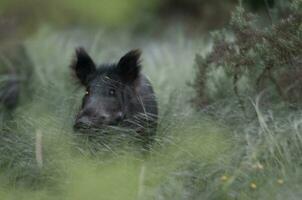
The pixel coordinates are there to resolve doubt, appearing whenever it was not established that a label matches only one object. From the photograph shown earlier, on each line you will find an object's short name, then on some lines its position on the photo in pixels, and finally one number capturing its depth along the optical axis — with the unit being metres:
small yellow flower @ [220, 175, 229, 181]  13.65
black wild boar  15.80
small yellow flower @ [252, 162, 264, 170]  13.72
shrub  16.30
